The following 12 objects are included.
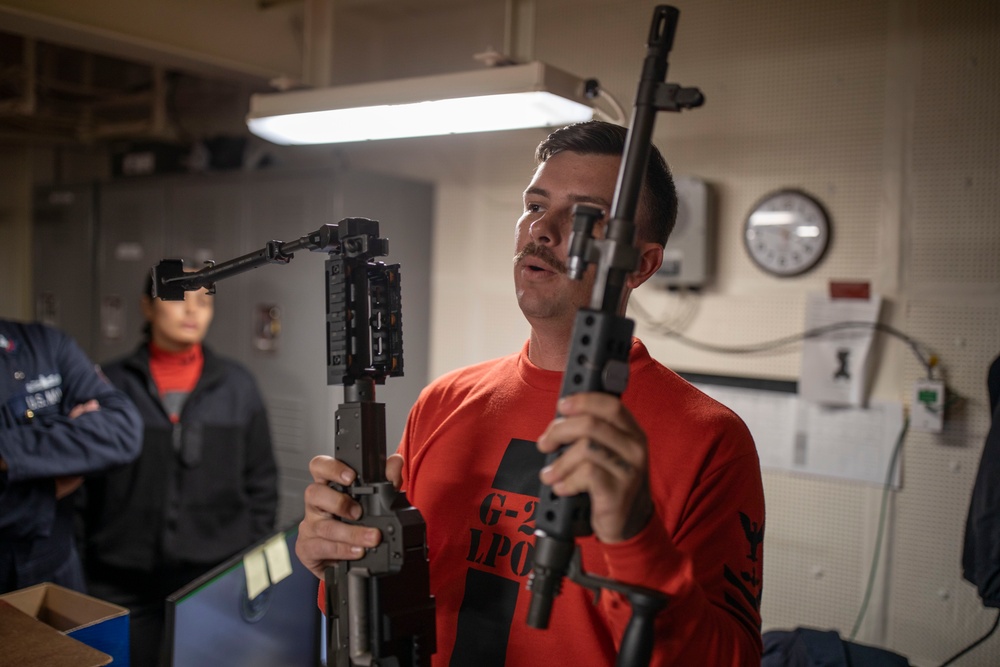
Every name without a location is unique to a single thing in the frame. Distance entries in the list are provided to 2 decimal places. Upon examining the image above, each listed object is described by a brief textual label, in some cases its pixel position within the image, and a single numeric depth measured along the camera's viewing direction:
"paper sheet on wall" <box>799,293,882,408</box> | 2.73
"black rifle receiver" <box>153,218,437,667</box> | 1.08
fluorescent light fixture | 1.90
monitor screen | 1.85
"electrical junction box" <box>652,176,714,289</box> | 2.96
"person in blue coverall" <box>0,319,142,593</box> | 2.25
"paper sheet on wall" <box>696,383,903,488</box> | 2.72
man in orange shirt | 0.99
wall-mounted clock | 2.81
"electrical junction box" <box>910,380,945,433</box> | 2.58
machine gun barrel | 0.88
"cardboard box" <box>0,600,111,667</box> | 1.41
